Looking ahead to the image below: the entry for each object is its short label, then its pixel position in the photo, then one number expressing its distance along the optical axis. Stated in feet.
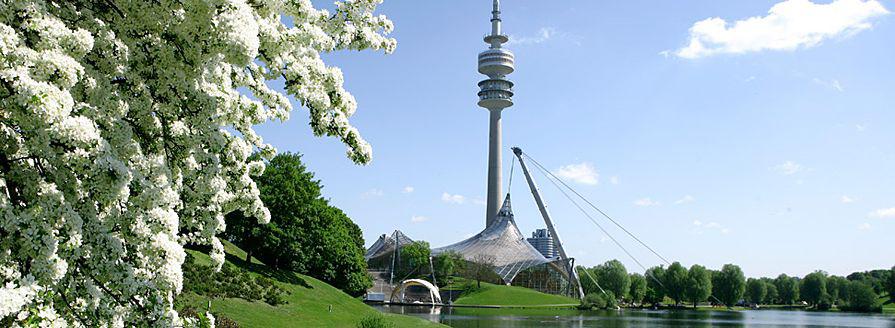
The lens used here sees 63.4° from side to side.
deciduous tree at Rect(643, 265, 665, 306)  435.94
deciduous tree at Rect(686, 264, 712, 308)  409.08
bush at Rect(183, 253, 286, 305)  108.27
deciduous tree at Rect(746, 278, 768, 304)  474.08
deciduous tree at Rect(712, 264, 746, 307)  424.87
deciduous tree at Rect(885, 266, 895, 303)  453.25
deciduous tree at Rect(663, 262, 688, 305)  418.31
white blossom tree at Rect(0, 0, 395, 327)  20.48
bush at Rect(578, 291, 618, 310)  363.54
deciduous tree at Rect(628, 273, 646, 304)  426.92
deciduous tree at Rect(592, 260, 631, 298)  426.51
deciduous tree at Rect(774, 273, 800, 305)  495.65
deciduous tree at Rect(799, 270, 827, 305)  453.17
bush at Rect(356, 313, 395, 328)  97.25
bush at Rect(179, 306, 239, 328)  83.10
